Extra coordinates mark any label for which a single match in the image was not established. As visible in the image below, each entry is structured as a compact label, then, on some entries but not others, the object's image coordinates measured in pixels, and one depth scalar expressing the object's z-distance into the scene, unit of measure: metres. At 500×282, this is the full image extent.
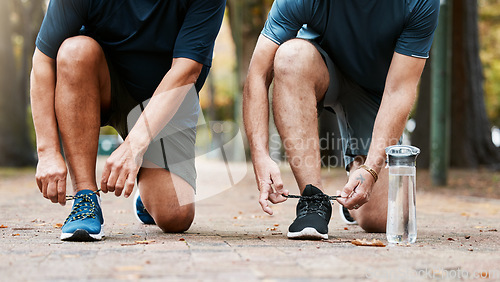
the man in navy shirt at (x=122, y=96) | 3.25
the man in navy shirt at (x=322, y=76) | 3.39
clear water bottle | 3.21
